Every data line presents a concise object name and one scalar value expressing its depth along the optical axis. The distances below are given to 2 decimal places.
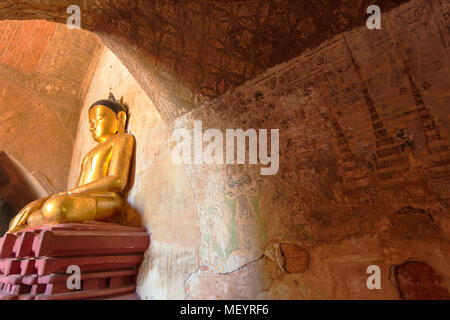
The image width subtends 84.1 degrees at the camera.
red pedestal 1.69
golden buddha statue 2.08
